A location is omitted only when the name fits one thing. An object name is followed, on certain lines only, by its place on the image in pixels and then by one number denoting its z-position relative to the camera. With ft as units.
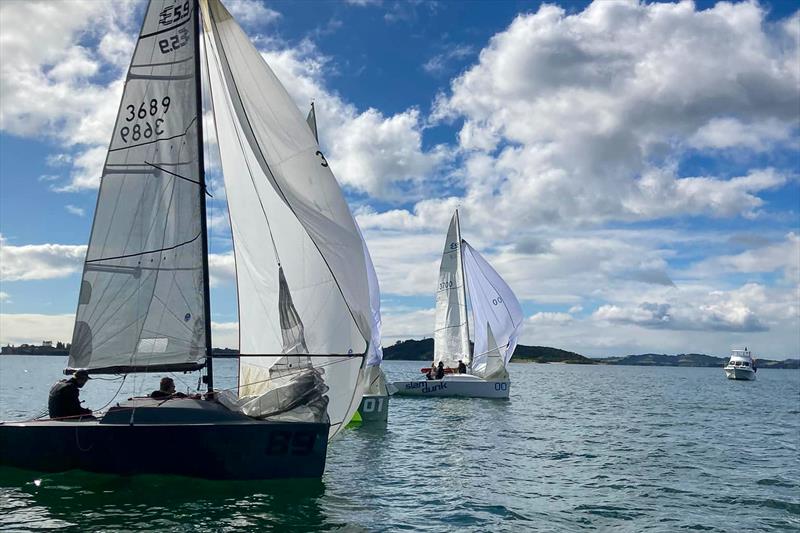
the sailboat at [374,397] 87.86
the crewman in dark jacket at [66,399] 48.24
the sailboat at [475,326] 133.80
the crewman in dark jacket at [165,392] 48.16
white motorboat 331.77
